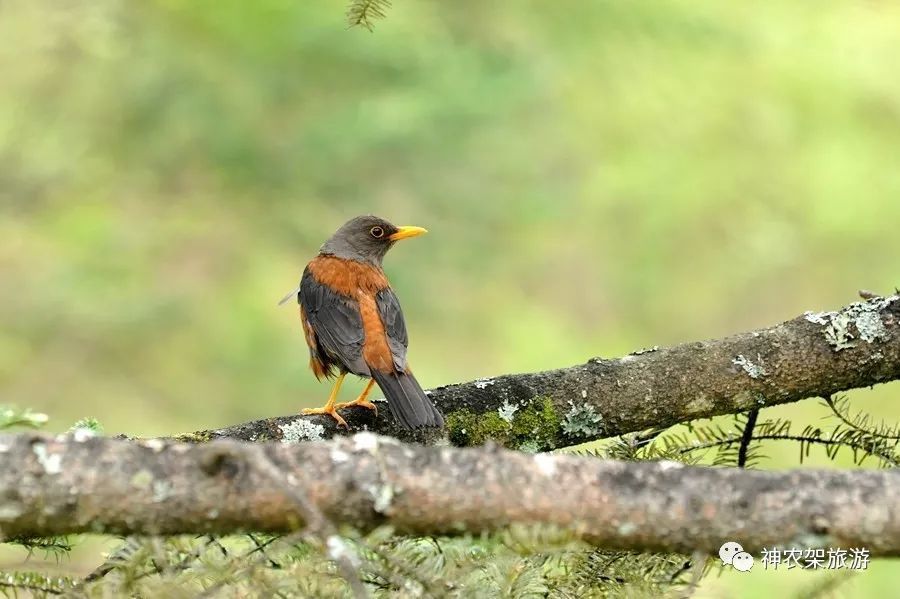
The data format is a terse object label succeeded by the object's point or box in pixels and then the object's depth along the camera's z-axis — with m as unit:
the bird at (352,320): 8.80
